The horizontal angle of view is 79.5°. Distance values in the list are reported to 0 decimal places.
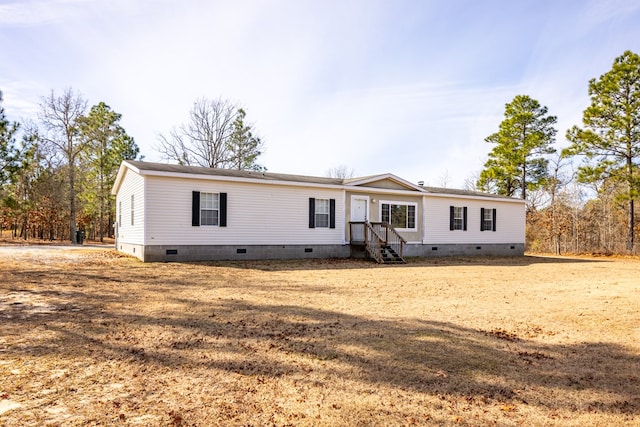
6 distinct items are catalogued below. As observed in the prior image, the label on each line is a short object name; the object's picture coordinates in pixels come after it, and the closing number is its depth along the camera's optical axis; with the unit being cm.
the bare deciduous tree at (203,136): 3041
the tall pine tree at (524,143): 2781
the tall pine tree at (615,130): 2142
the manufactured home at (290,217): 1331
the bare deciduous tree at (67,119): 2423
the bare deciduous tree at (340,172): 5091
